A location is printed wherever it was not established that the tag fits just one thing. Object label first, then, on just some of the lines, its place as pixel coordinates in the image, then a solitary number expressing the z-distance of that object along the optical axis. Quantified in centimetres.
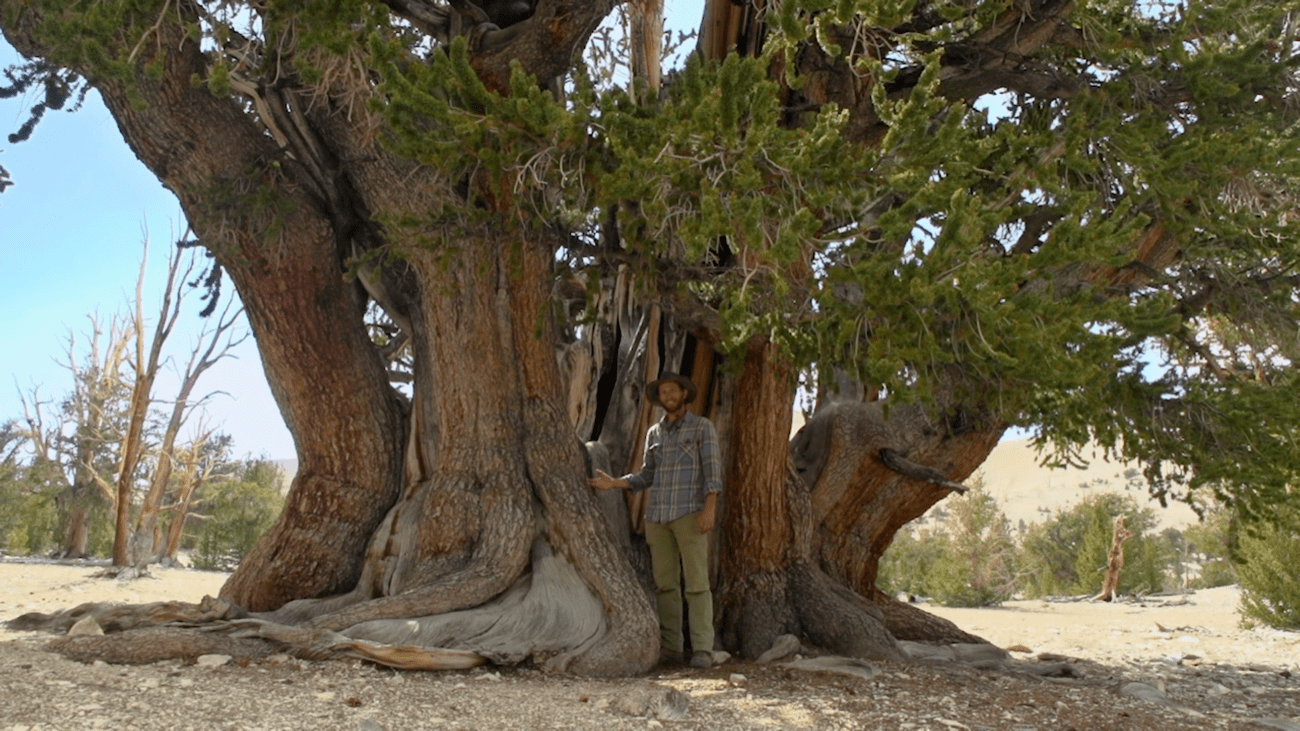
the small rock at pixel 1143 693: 480
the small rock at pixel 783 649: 545
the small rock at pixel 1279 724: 441
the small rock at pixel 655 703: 381
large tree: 400
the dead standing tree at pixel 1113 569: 1569
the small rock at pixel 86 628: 431
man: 539
